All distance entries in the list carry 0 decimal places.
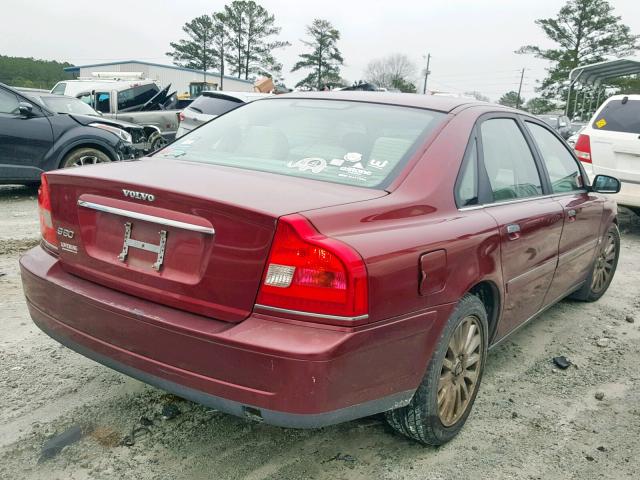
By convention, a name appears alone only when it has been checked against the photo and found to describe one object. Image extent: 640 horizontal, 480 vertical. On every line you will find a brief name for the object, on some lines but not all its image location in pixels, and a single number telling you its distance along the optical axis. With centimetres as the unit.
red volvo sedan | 194
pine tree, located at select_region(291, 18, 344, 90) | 6238
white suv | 721
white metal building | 5644
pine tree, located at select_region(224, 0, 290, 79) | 6338
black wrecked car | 754
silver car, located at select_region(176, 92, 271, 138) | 964
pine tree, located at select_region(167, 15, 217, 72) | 6419
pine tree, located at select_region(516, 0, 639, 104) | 4312
